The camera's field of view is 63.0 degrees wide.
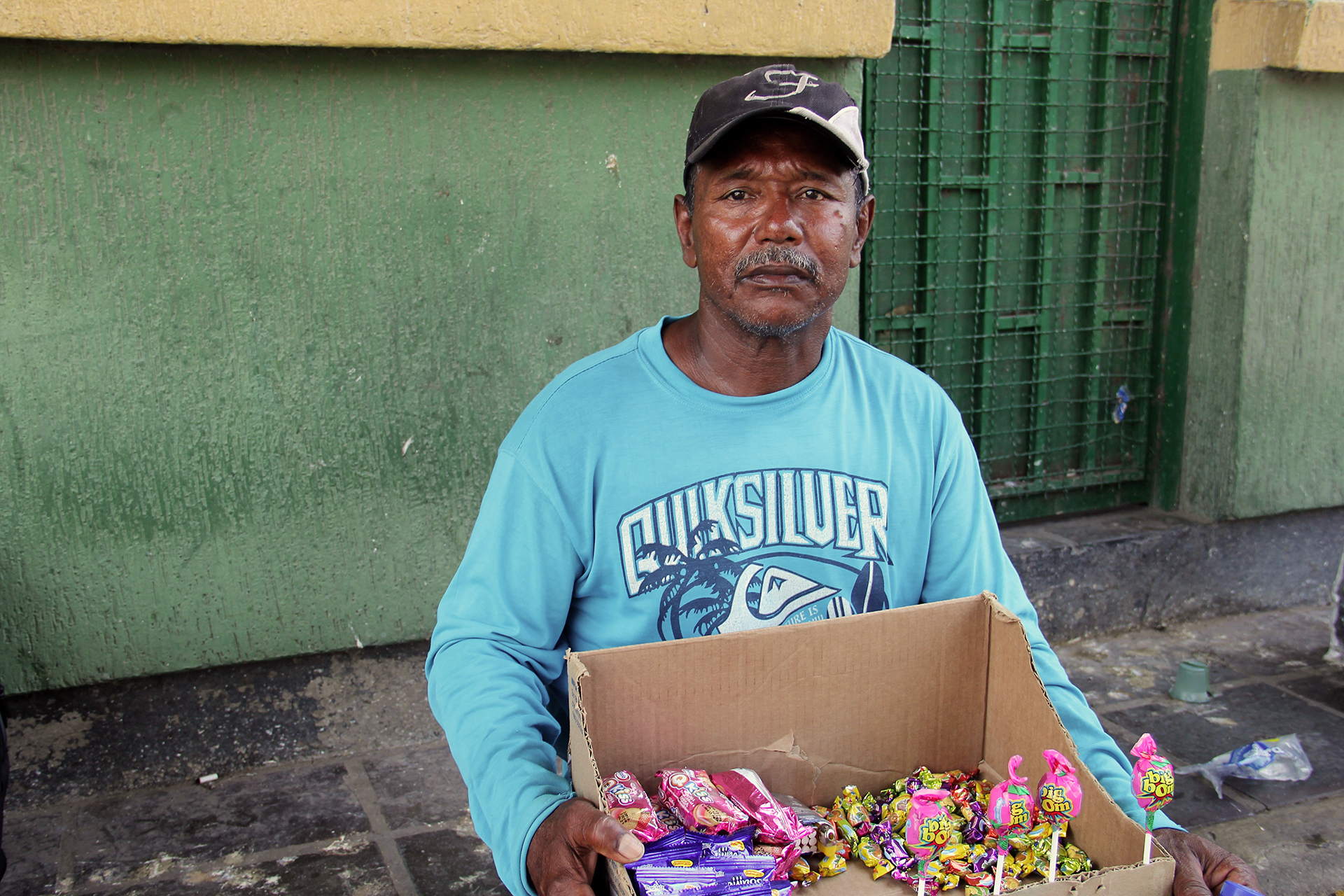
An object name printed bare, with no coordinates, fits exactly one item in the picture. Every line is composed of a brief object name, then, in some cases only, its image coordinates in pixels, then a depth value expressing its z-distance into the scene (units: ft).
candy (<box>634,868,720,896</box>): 4.24
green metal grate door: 13.20
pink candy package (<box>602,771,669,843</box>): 4.38
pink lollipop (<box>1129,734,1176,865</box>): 4.45
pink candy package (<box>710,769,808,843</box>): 4.64
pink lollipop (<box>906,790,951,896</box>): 4.58
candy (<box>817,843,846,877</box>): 4.82
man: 5.58
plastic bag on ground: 10.30
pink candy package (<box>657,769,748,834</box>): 4.55
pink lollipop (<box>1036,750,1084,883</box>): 4.54
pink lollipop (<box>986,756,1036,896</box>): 4.55
